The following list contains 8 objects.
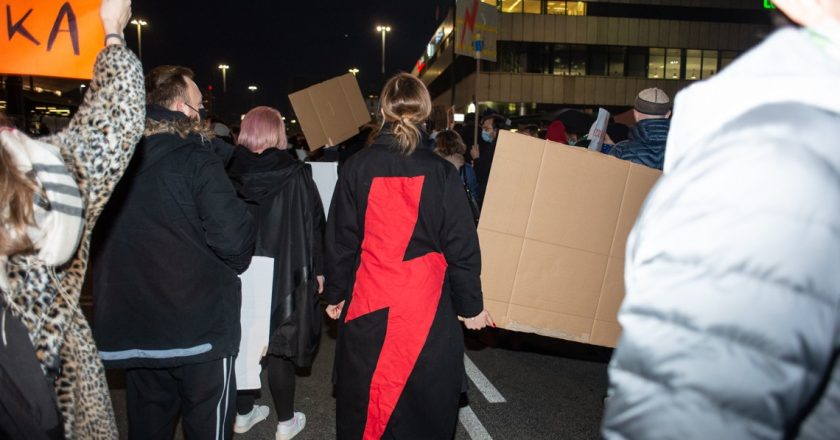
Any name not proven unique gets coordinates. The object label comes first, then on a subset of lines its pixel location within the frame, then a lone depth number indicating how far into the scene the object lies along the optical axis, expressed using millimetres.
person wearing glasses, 2756
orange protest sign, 3094
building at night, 40188
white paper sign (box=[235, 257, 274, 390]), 3441
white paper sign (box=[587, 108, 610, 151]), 5789
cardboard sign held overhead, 4906
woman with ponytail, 2959
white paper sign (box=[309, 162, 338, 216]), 5453
